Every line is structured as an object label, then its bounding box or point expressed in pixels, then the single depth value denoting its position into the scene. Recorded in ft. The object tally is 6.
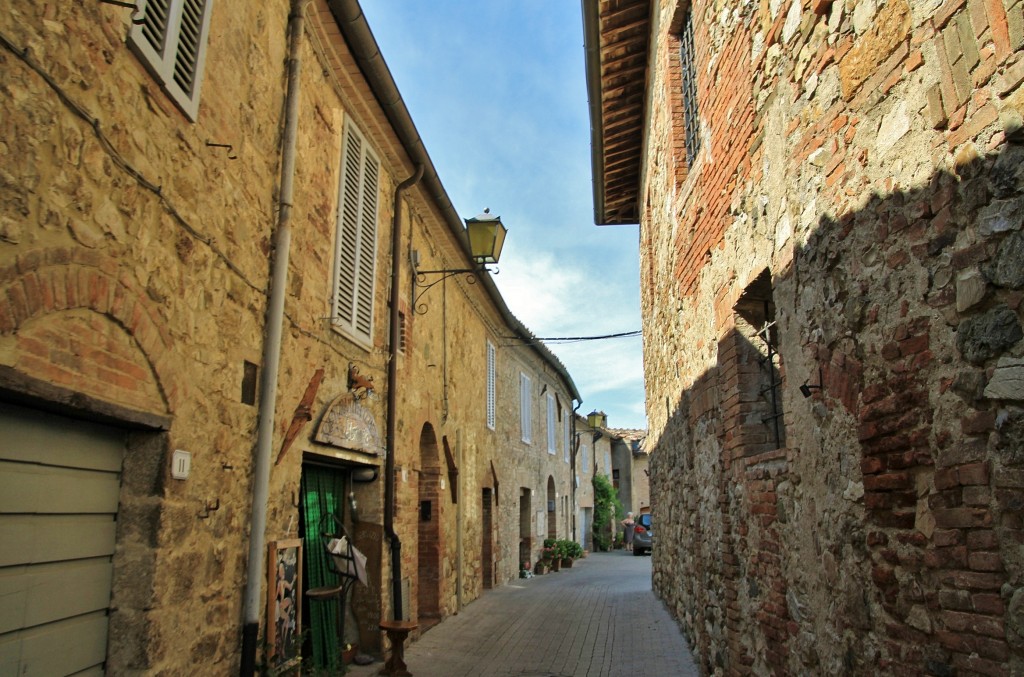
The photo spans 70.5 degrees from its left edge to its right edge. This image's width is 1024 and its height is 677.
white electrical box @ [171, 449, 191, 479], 11.79
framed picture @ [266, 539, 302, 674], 15.35
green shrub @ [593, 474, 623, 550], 95.25
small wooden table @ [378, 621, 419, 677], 20.70
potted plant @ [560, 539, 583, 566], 63.15
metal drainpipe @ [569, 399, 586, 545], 79.74
